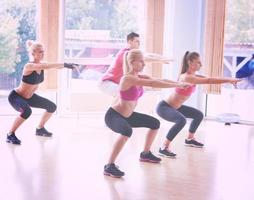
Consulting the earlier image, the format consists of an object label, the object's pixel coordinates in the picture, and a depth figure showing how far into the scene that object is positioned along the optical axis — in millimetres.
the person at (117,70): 5805
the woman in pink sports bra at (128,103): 4305
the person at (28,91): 5500
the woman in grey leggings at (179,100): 5125
